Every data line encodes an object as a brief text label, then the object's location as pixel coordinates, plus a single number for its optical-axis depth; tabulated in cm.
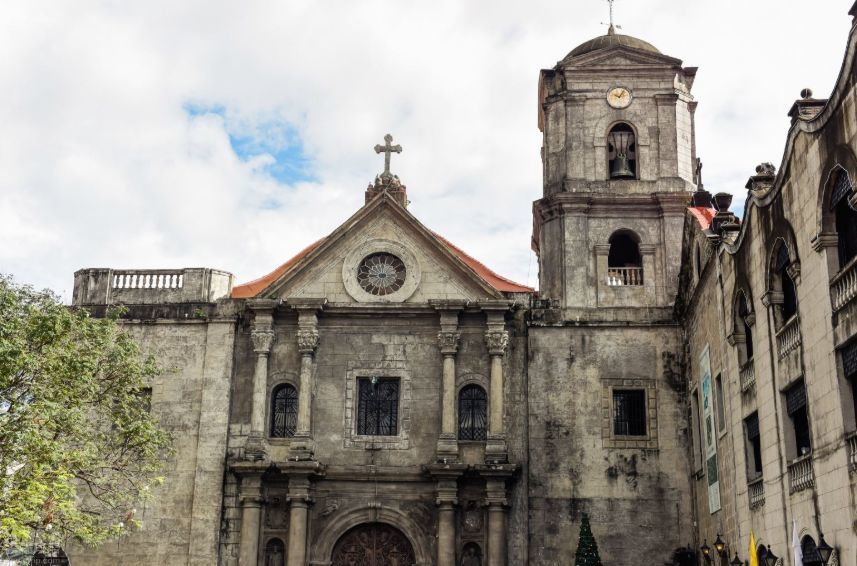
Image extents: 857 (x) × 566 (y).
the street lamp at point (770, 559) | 1608
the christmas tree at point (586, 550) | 2300
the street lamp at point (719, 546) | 2025
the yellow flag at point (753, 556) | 1688
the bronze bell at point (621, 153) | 2792
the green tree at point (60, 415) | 1806
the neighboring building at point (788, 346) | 1397
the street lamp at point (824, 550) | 1355
